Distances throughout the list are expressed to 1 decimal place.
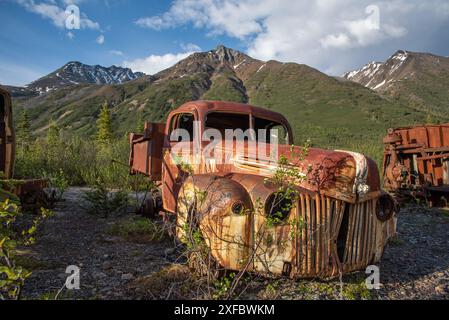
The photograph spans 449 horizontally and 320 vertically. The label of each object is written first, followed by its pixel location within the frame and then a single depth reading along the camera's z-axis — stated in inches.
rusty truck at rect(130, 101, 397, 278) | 128.9
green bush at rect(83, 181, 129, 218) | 272.5
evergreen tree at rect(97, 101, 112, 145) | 1675.7
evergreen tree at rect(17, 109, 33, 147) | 1593.5
